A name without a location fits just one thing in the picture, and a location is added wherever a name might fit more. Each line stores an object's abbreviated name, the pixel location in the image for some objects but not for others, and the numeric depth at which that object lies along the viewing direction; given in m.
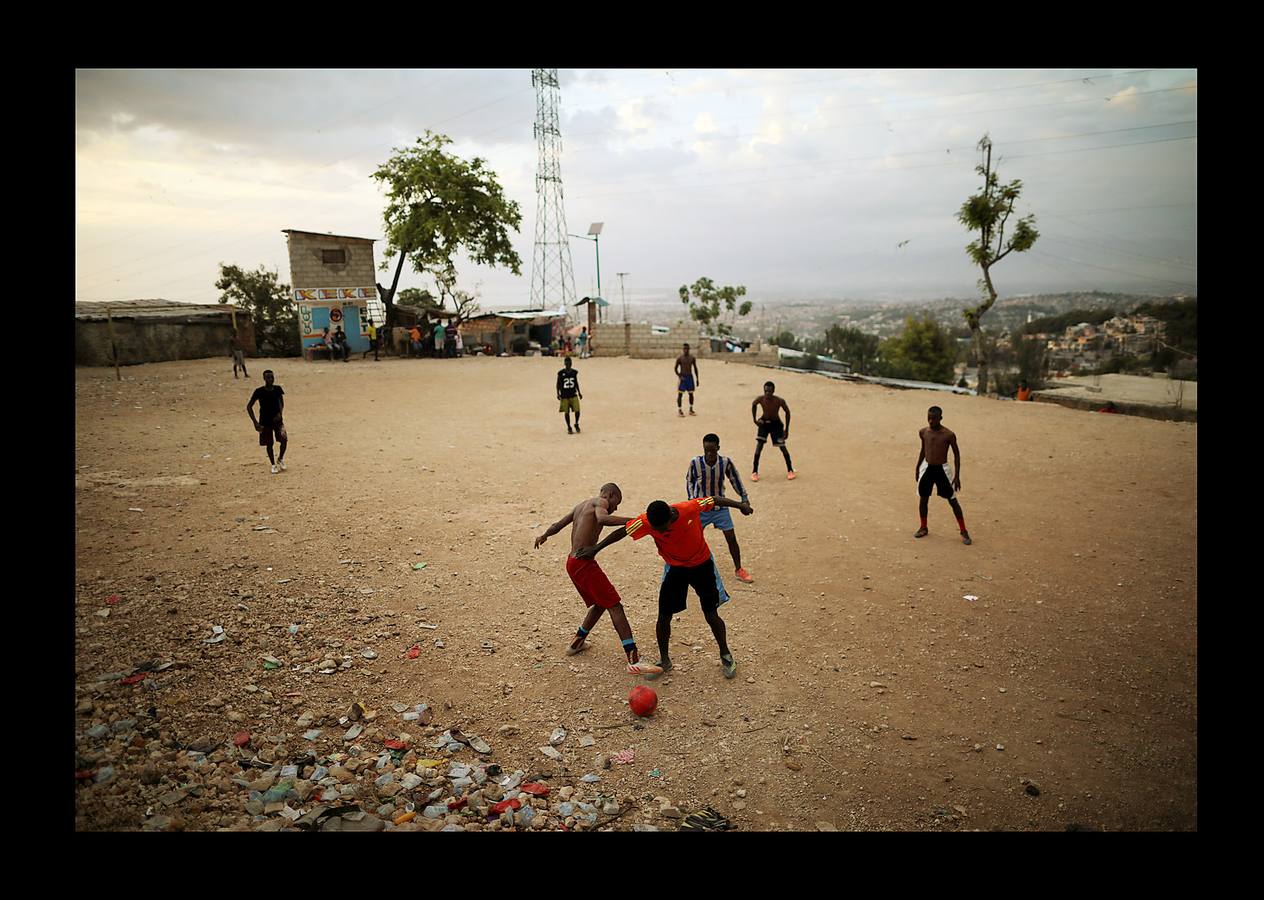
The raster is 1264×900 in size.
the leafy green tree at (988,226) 19.41
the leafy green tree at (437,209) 28.34
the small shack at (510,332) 29.75
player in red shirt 4.83
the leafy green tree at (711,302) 44.06
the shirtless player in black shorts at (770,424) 10.16
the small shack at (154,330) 21.47
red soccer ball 4.61
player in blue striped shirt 6.59
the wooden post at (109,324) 21.17
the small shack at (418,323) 28.12
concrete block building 26.03
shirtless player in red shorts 5.12
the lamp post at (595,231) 34.75
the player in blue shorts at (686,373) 15.06
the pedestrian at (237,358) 19.62
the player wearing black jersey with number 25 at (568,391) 13.20
